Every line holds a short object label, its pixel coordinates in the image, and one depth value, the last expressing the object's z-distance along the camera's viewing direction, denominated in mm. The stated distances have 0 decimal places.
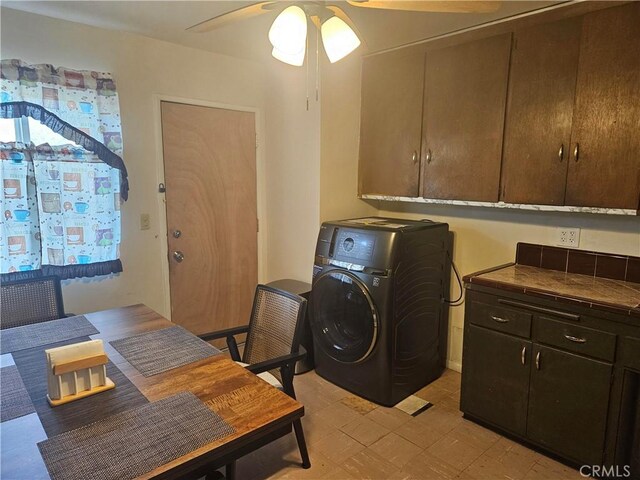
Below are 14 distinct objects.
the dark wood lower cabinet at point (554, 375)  1791
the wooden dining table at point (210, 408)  1016
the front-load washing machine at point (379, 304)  2373
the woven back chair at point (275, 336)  1893
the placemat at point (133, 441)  980
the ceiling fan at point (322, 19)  1435
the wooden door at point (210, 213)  3012
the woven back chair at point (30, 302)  2090
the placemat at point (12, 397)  1205
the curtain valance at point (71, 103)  2238
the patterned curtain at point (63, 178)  2279
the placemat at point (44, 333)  1668
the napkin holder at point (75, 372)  1240
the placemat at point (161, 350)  1515
